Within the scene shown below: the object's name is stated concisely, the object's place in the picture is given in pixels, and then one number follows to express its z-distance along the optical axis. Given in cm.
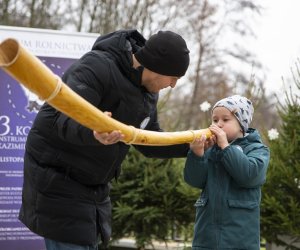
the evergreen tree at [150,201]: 660
